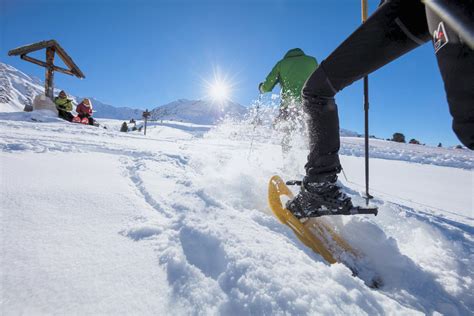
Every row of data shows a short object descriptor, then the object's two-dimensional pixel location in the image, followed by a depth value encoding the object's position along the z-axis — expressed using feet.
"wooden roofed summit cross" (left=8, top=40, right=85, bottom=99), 39.04
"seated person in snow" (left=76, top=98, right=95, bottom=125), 43.67
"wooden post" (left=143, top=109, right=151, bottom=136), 76.64
